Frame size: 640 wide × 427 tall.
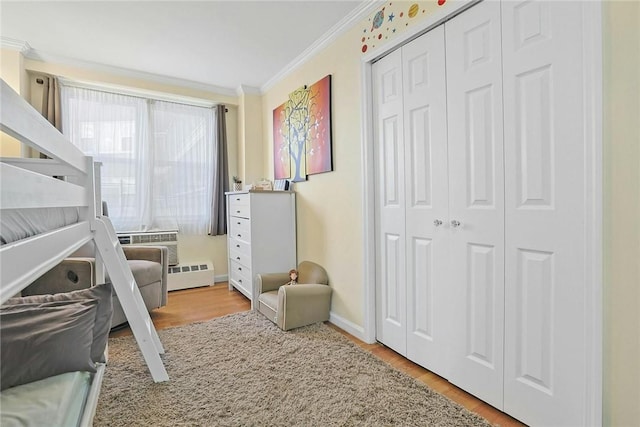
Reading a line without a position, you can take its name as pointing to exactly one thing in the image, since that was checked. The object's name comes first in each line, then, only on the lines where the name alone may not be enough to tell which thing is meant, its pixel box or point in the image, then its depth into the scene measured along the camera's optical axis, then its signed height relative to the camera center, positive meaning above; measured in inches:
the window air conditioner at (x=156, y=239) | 136.6 -11.7
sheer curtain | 133.6 +27.4
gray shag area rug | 58.6 -37.9
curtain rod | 129.2 +53.6
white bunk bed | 24.8 +0.1
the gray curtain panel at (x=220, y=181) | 156.9 +15.4
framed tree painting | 107.2 +29.7
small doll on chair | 116.3 -24.4
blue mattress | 34.5 -22.4
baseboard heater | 145.4 -29.6
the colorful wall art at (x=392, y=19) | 72.1 +47.6
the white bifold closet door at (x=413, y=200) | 71.9 +2.4
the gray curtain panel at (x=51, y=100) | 121.6 +44.3
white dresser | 118.7 -8.7
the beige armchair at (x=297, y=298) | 97.4 -28.5
